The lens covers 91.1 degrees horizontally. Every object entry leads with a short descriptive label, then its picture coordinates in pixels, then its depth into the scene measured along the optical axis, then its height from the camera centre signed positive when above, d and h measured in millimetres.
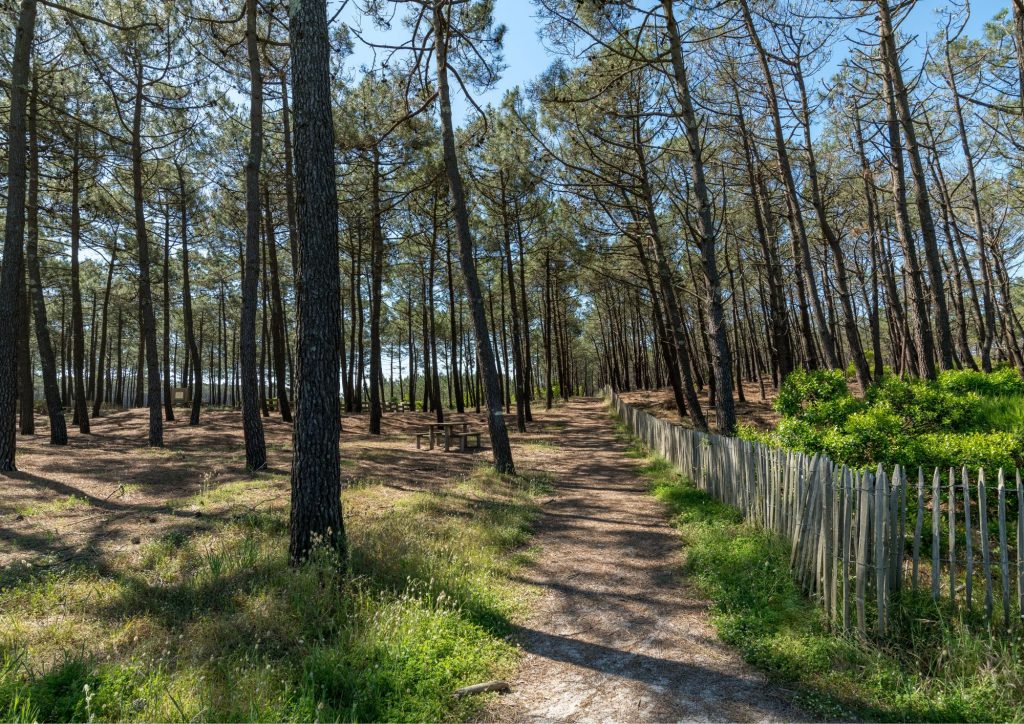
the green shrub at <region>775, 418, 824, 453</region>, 6375 -908
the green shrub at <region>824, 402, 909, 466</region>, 5704 -865
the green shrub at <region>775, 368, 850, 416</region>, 9758 -418
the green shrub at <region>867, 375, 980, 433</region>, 6957 -630
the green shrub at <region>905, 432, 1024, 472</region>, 4863 -895
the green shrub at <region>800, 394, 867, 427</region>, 8109 -718
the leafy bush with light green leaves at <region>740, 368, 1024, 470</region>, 5160 -758
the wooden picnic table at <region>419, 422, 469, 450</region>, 14578 -1369
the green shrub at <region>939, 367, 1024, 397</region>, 8539 -383
